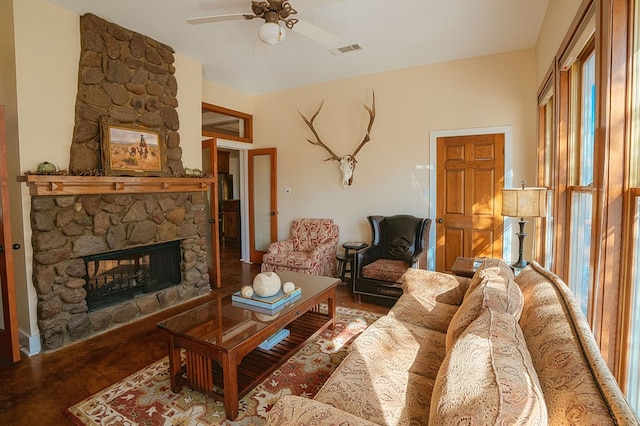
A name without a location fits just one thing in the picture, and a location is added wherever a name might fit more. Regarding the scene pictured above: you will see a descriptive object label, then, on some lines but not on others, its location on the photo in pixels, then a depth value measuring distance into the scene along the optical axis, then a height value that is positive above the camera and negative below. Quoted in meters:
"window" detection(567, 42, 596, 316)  2.09 +0.15
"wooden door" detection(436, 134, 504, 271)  4.09 -0.05
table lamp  2.62 -0.08
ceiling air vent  3.71 +1.66
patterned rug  1.98 -1.30
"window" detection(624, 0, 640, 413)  1.33 -0.20
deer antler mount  4.67 +0.67
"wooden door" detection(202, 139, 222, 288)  4.43 -0.32
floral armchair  4.42 -0.78
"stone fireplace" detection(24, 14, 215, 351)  2.86 -0.14
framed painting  3.17 +0.51
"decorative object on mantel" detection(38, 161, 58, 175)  2.74 +0.26
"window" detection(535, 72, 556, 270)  2.90 +0.23
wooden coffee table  1.93 -0.90
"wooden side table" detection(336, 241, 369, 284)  4.25 -0.79
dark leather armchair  3.76 -0.75
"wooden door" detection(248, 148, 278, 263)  5.68 -0.08
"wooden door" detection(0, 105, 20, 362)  2.56 -0.59
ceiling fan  2.51 +1.36
